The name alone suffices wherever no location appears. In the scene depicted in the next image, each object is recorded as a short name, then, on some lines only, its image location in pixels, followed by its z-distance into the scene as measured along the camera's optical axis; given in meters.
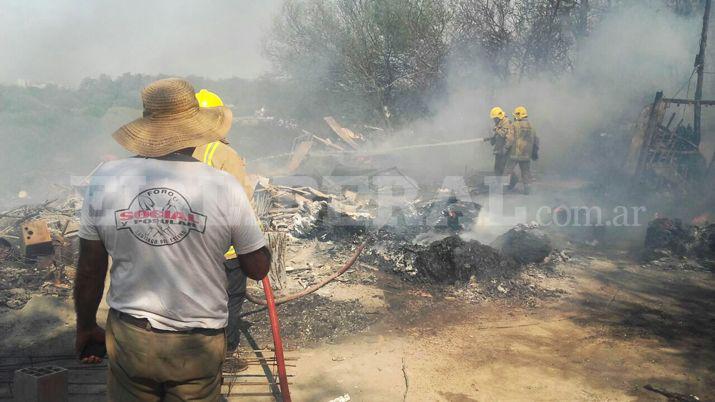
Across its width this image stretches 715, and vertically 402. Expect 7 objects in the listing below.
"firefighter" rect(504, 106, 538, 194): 11.80
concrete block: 3.37
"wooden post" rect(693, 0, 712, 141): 12.58
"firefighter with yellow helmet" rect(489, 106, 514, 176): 11.90
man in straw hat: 2.06
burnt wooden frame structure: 11.07
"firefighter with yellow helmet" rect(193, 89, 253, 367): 3.90
